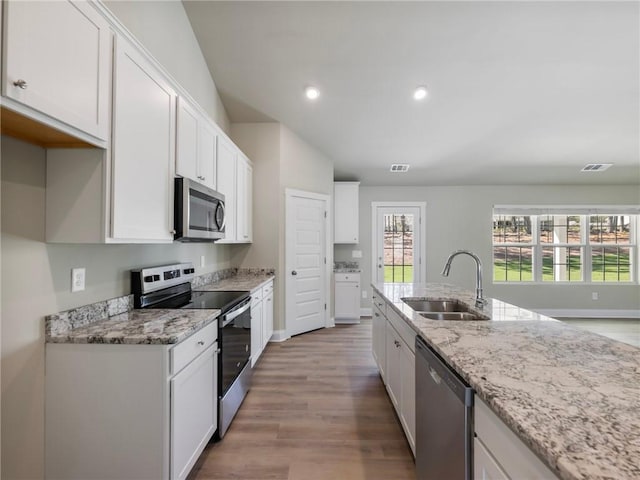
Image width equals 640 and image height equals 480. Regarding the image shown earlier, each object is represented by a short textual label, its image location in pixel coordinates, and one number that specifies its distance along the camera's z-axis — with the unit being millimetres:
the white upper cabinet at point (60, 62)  936
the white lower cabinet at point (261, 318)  2833
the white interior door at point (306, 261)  4066
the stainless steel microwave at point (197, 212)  1926
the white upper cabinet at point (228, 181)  2826
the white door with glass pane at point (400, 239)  5578
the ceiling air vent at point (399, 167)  4898
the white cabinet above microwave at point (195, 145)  2002
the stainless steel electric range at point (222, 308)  1942
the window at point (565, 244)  5512
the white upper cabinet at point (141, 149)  1404
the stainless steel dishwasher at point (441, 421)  1015
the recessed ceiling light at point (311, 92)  3381
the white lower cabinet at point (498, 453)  711
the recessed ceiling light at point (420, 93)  3279
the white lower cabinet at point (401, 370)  1724
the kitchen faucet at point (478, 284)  2056
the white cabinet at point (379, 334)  2539
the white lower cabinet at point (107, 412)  1333
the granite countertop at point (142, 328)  1345
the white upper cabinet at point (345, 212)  5052
